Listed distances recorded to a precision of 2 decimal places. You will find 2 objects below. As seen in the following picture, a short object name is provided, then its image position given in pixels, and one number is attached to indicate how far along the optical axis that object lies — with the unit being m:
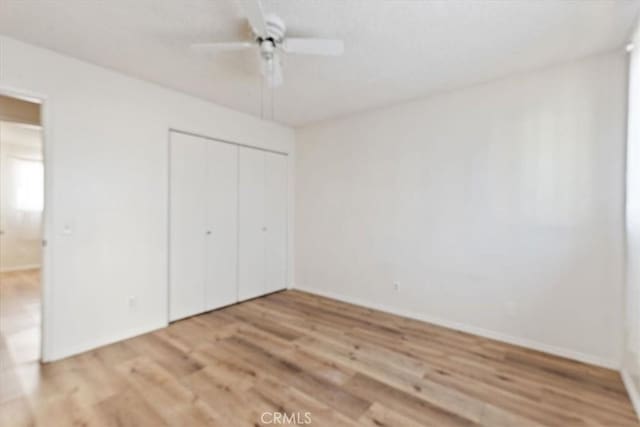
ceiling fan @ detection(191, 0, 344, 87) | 1.95
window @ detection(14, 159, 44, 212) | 5.95
